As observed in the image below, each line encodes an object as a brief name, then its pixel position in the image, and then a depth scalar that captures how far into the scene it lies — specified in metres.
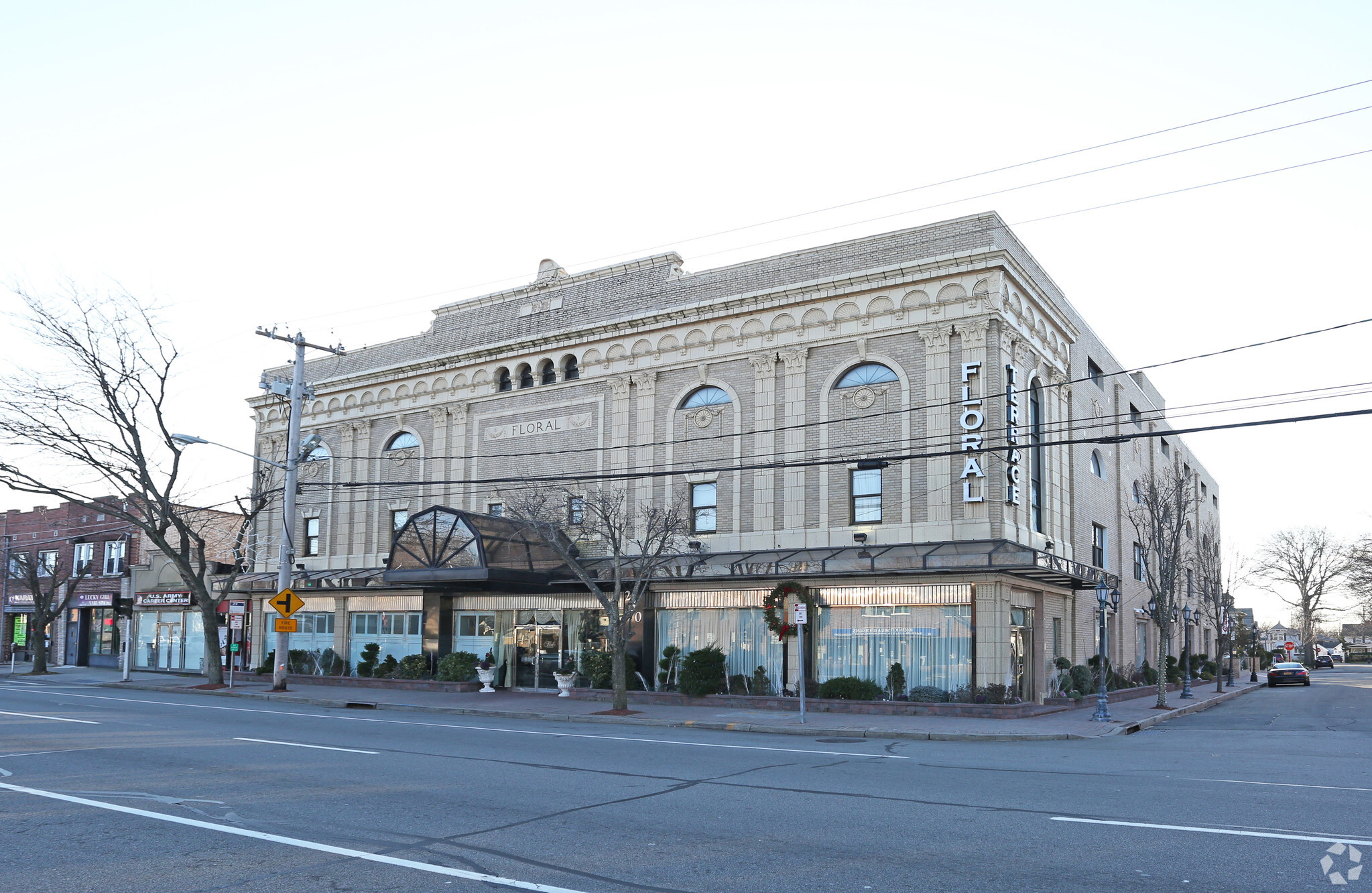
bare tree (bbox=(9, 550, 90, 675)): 44.91
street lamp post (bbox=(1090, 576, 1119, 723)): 24.05
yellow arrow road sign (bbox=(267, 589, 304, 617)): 29.67
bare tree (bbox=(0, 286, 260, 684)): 32.94
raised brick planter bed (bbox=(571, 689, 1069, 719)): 23.78
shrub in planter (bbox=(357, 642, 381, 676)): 35.69
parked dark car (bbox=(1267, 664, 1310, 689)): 49.91
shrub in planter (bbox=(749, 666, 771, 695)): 27.52
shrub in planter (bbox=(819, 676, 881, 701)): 25.66
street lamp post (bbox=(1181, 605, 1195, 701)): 40.81
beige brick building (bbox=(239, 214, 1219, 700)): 25.69
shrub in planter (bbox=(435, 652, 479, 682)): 32.31
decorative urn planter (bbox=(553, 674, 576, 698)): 30.09
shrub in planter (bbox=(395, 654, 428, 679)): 33.72
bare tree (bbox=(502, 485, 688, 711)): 25.98
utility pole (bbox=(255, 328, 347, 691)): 30.95
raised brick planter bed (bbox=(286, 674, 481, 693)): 32.19
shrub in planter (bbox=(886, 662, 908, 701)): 25.56
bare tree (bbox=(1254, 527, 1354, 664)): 86.50
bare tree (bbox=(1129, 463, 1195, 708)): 30.86
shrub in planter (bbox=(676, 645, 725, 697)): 27.28
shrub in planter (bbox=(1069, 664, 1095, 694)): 29.56
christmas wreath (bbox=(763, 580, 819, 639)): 26.86
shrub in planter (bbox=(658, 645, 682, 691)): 29.02
